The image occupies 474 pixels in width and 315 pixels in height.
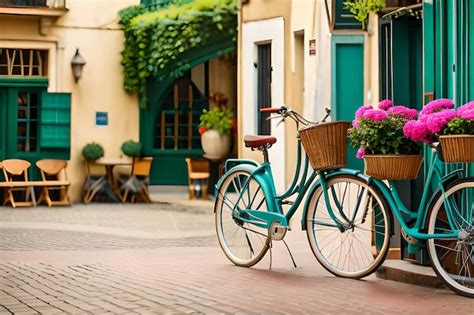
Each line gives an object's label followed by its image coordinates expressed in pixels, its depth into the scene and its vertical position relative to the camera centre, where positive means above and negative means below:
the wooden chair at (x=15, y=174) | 18.00 -0.07
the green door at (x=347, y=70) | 12.77 +1.40
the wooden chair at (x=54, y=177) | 18.09 -0.13
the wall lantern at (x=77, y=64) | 19.14 +2.19
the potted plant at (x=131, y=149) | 19.31 +0.45
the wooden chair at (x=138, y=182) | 18.81 -0.23
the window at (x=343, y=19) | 12.73 +2.08
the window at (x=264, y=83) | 16.14 +1.54
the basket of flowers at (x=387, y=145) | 6.50 +0.19
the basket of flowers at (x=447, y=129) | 5.83 +0.27
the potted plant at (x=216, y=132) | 19.14 +0.80
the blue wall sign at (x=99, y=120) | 19.64 +1.07
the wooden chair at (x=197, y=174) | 19.14 -0.06
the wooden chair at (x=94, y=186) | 18.86 -0.31
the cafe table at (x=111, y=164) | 18.84 +0.14
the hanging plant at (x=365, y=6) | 7.75 +1.42
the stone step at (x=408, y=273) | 6.53 -0.74
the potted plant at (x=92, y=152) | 18.98 +0.38
